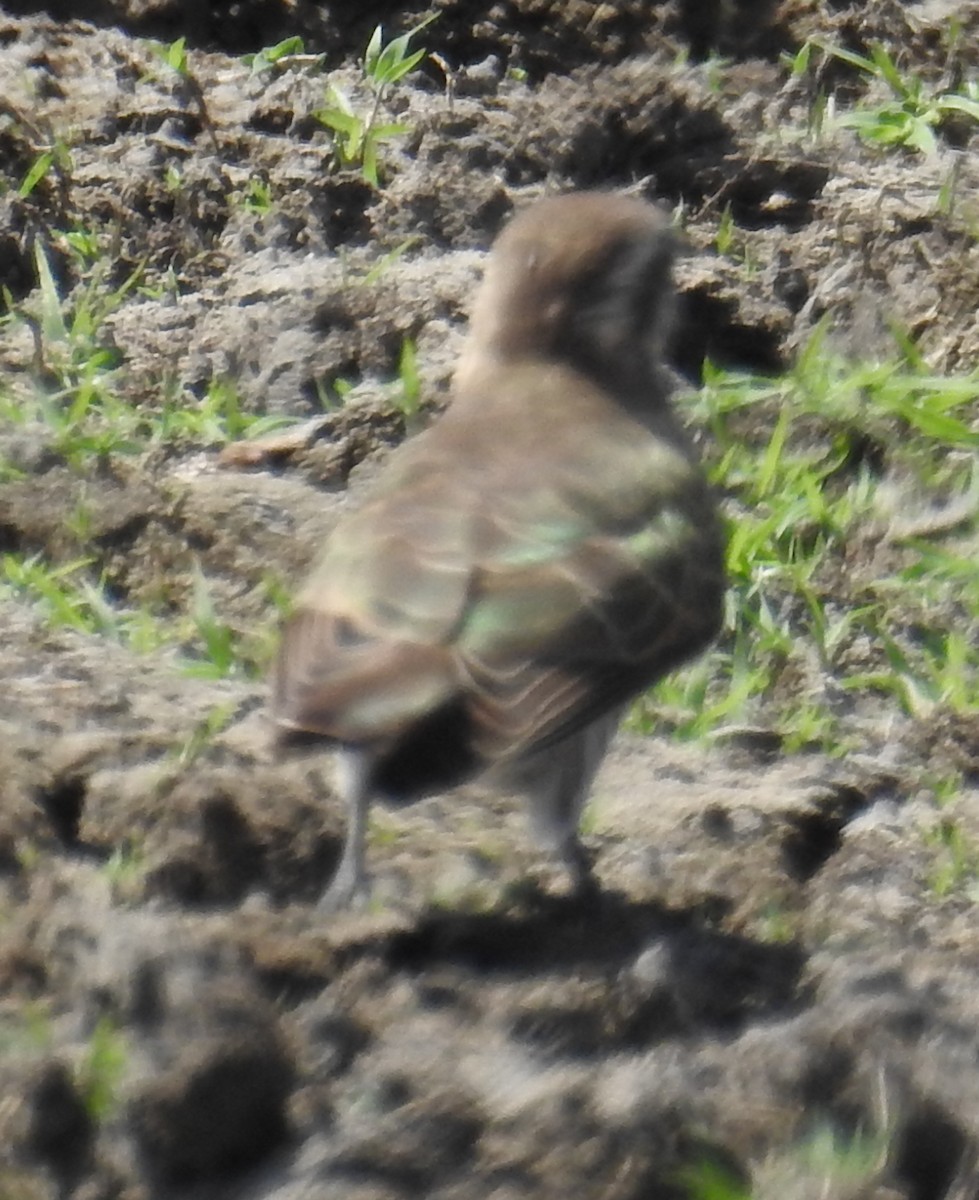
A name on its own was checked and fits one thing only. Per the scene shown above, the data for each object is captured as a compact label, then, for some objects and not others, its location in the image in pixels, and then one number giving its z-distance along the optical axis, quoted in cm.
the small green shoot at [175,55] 1320
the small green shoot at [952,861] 928
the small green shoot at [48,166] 1246
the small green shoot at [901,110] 1326
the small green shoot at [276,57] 1342
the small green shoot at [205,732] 885
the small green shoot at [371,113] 1282
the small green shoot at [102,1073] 696
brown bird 782
